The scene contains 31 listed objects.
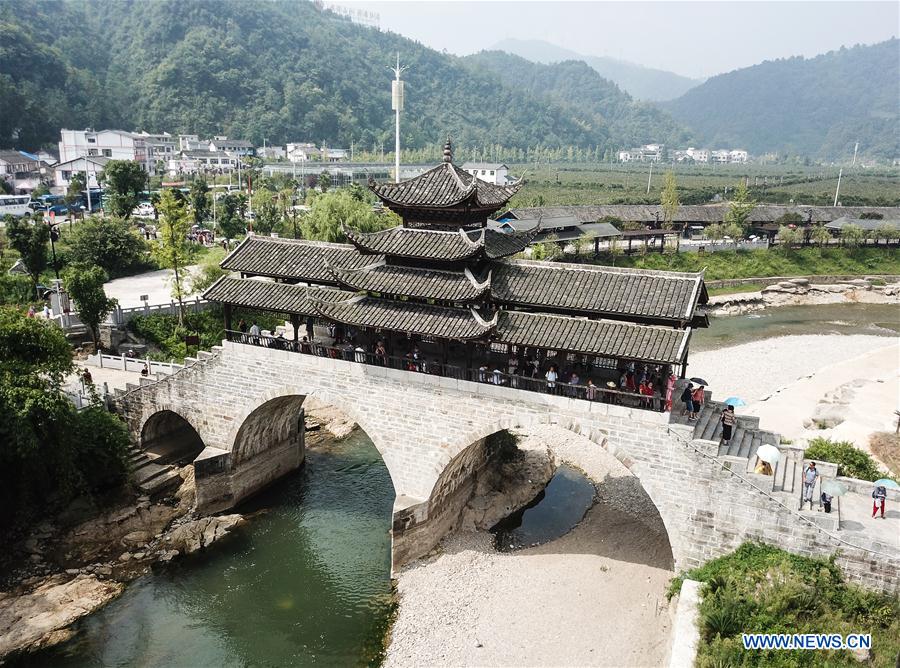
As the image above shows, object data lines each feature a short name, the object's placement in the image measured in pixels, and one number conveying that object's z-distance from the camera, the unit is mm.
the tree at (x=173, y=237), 38656
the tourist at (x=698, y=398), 21031
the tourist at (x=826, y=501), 18047
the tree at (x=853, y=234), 74562
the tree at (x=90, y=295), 32969
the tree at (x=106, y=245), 46969
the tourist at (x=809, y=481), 18533
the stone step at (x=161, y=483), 26980
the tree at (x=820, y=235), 74938
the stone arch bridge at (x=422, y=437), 18516
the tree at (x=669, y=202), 77438
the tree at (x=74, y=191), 69519
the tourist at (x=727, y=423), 20312
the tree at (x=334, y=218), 48750
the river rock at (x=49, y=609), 19719
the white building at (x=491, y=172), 109331
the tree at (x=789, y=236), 75375
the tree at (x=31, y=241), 39188
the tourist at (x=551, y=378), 20477
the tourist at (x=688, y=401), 20912
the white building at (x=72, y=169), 82250
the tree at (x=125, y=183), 56500
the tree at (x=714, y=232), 75062
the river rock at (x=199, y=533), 24469
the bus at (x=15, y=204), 65631
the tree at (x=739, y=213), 77875
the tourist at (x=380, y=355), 23094
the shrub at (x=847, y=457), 22609
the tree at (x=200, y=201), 62781
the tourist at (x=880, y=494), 18266
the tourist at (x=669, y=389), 19422
